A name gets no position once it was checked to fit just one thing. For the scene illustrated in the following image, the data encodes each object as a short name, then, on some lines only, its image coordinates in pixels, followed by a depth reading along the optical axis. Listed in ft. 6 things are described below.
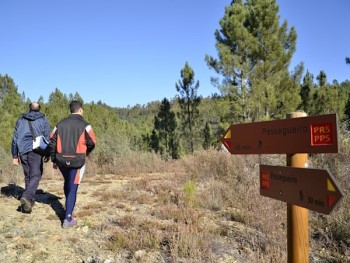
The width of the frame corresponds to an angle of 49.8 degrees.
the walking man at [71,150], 17.71
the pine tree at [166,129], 95.81
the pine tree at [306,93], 89.72
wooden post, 8.48
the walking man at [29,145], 20.36
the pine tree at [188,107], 91.66
